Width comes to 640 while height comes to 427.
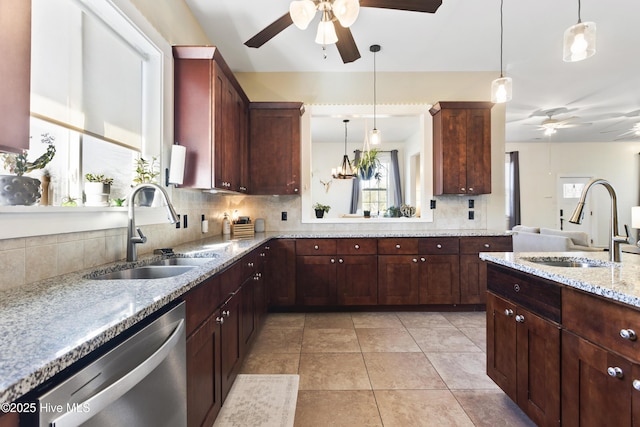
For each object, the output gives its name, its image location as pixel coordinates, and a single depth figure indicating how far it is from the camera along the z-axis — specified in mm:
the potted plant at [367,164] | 5586
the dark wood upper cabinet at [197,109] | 2443
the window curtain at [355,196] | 8445
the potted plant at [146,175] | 2076
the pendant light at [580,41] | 1783
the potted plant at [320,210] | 4129
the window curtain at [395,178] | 8273
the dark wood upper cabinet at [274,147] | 3719
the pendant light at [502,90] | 2312
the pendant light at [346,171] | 5918
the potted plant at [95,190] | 1685
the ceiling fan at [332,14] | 1855
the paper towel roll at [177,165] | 2277
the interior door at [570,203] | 7965
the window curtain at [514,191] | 7910
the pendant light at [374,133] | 4012
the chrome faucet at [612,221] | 1605
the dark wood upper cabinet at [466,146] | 3703
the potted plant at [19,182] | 1138
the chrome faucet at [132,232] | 1727
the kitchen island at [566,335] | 1078
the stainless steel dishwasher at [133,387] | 647
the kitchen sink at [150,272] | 1613
